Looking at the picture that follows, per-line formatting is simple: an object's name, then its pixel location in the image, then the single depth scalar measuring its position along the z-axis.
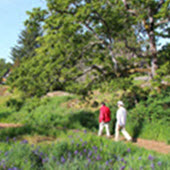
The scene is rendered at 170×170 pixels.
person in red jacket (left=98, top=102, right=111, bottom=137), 9.16
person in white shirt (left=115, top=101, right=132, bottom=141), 8.23
